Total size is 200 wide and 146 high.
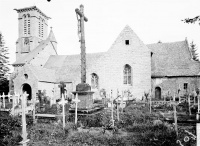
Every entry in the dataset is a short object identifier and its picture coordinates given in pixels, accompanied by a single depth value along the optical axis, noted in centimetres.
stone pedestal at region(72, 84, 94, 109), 1106
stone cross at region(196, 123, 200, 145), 397
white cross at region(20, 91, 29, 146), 516
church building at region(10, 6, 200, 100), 2358
